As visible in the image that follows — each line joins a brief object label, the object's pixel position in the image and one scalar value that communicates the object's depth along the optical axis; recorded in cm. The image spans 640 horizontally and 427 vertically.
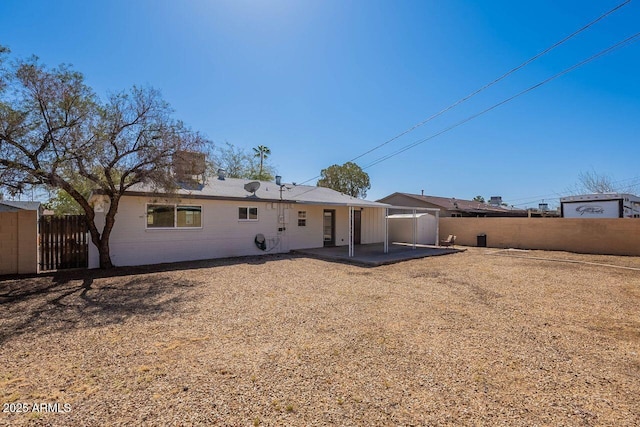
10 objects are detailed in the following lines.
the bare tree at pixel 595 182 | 2850
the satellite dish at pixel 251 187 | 1273
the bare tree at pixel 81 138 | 702
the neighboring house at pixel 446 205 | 2411
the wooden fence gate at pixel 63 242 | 878
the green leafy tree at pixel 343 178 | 3391
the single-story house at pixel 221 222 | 983
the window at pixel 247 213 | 1218
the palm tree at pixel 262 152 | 3272
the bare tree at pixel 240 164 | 3020
